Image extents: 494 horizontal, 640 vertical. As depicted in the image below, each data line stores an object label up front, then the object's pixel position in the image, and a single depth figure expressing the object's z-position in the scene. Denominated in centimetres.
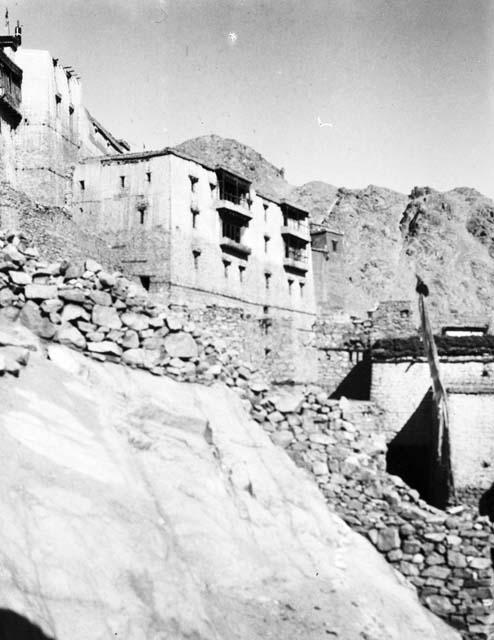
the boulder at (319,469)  958
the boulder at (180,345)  971
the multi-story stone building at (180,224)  3959
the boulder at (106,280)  959
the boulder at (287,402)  1003
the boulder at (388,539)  900
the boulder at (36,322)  898
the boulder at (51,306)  916
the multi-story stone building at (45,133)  4094
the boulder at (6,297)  905
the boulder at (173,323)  977
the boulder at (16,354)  782
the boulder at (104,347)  915
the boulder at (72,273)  954
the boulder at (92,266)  964
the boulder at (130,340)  941
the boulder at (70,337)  905
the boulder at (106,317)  935
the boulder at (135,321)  957
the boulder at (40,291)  920
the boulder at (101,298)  945
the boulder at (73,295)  929
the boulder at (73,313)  918
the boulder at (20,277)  915
